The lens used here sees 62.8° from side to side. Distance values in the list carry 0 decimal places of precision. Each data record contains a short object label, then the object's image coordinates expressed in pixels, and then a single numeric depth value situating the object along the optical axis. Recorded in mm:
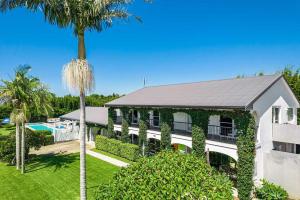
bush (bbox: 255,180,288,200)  15859
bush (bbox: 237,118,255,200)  16703
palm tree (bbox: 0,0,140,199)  12508
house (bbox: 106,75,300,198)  17125
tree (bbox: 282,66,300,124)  27578
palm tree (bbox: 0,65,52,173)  21484
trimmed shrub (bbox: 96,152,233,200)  7438
